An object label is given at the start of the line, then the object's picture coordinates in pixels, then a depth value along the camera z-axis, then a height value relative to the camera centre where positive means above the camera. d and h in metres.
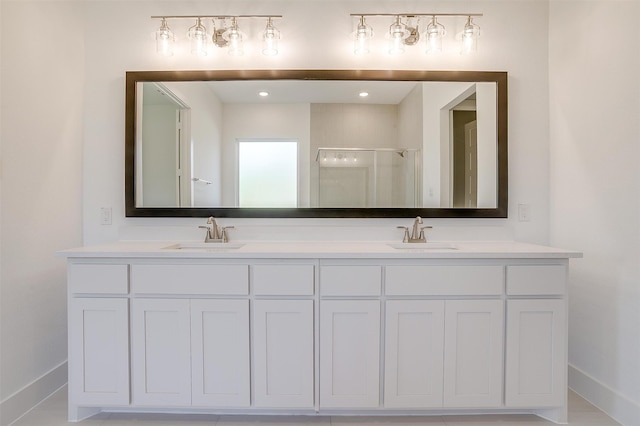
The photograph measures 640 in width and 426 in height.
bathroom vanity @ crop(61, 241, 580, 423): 1.57 -0.63
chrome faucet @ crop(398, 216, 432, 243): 2.00 -0.18
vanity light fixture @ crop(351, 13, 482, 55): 1.99 +1.09
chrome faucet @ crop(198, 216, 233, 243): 2.00 -0.18
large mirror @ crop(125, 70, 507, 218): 2.05 +0.40
